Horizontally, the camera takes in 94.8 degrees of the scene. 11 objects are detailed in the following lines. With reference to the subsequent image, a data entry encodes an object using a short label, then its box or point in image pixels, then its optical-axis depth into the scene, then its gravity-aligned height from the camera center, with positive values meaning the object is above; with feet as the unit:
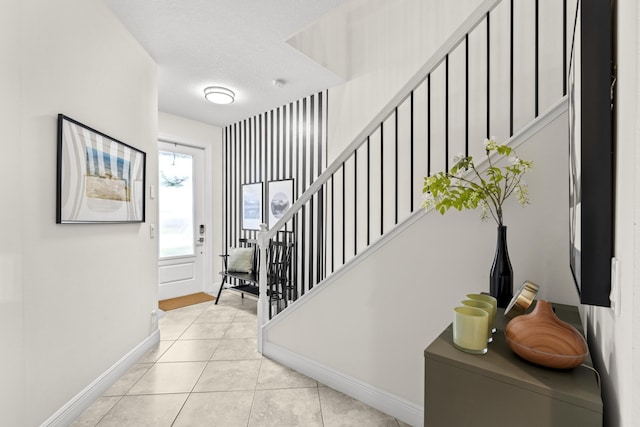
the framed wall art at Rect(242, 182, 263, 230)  14.49 +0.28
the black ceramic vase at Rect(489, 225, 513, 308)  4.26 -0.88
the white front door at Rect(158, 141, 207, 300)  14.05 -0.47
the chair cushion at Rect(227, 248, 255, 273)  13.62 -2.32
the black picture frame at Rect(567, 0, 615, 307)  2.17 +0.43
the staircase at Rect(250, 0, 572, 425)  5.29 -0.61
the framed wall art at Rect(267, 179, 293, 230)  13.19 +0.66
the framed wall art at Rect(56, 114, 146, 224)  5.73 +0.76
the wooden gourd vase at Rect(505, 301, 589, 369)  2.72 -1.23
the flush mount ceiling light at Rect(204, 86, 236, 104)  10.99 +4.44
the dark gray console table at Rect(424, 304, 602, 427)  2.47 -1.65
